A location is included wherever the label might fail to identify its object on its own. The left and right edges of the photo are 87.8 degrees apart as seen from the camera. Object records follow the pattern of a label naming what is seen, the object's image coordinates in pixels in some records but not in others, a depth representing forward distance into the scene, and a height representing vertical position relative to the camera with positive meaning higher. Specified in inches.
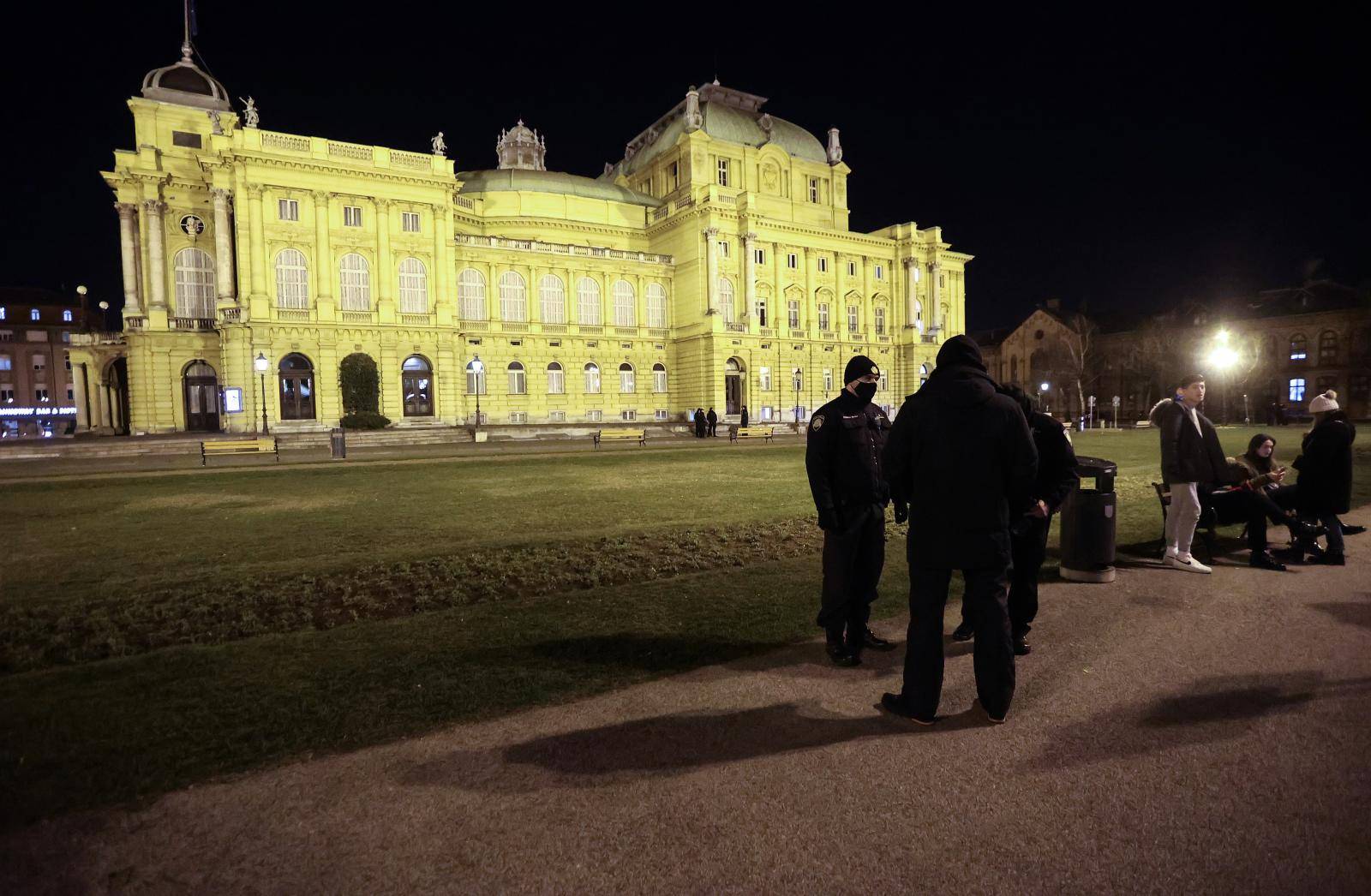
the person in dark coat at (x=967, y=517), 164.7 -24.5
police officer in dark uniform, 209.9 -27.7
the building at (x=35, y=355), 3341.5 +359.9
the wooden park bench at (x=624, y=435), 1324.2 -31.0
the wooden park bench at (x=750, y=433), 1435.8 -33.9
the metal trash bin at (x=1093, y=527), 291.7 -49.4
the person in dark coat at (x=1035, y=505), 216.4 -29.0
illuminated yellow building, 1676.9 +407.8
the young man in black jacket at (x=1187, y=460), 309.6 -23.5
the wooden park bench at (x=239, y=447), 1002.1 -28.1
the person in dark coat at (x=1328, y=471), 323.9 -31.8
